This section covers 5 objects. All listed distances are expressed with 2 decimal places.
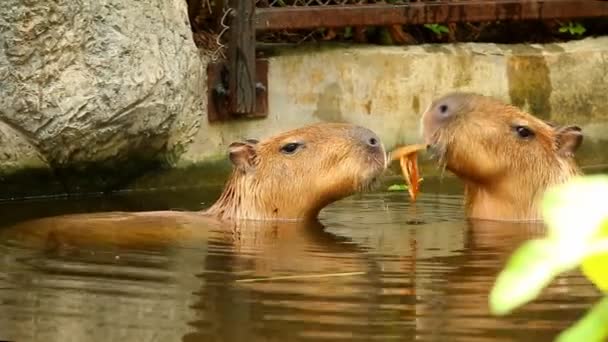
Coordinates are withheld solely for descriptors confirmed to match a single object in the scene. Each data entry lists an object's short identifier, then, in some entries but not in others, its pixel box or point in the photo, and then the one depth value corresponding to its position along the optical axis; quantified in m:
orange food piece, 12.16
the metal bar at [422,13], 14.91
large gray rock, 12.44
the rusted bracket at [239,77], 14.38
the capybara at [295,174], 11.29
